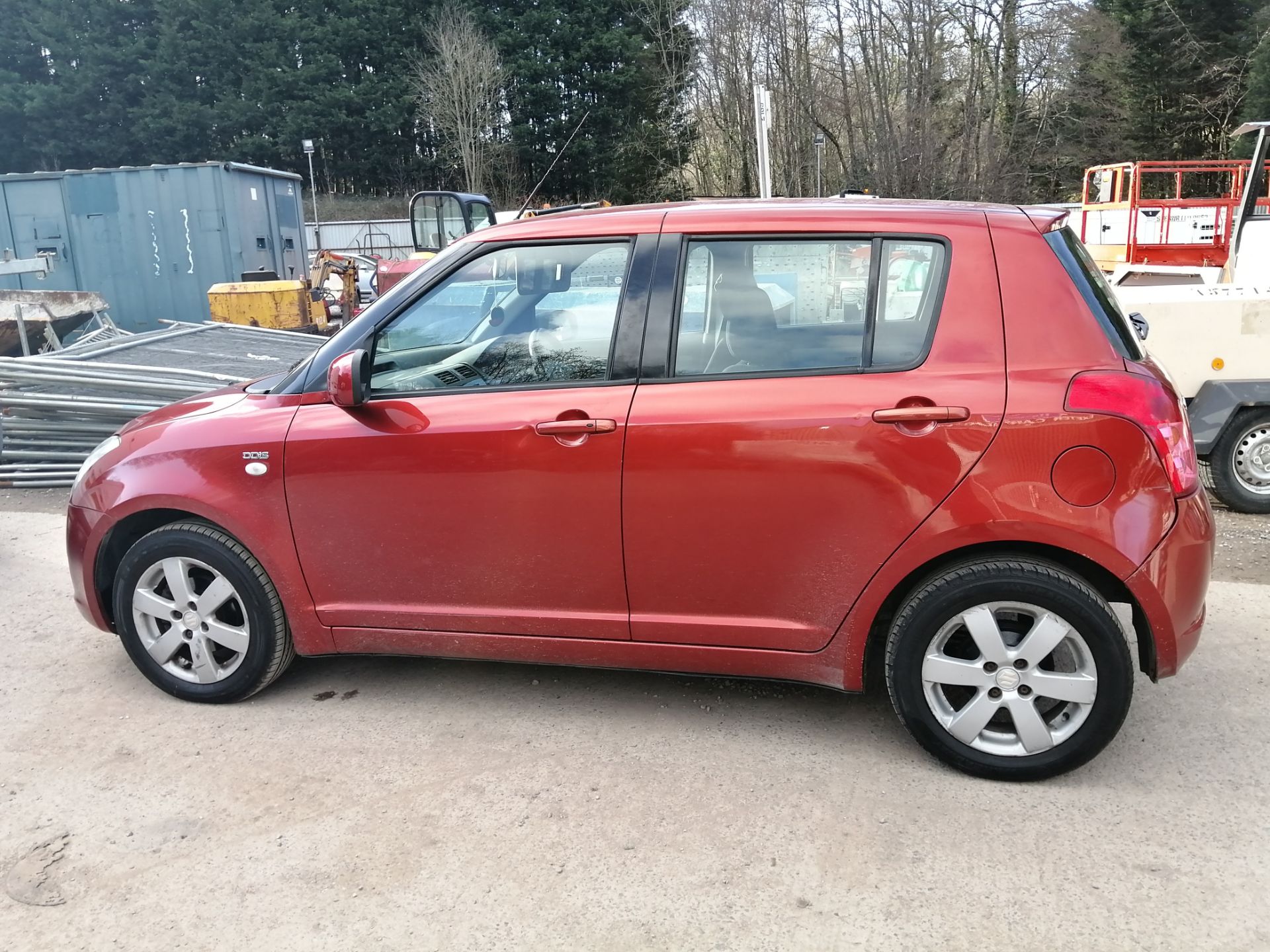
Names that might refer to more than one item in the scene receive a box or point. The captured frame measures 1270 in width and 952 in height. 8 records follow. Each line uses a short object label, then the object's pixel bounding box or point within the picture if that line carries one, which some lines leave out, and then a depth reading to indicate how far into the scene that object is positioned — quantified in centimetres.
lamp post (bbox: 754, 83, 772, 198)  770
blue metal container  1936
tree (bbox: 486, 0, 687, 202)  3956
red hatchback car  299
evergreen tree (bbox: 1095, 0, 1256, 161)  3219
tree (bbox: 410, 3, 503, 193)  4003
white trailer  600
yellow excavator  1627
